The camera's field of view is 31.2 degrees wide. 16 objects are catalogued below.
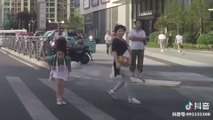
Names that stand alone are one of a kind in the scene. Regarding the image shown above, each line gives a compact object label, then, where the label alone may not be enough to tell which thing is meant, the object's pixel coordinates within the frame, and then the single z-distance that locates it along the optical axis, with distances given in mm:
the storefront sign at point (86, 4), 75489
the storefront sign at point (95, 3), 69001
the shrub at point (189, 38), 34359
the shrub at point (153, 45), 36679
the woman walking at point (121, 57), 8300
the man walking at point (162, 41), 27018
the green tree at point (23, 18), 106500
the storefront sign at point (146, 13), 48509
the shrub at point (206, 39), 30158
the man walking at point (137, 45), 11449
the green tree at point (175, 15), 34903
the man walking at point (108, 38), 23014
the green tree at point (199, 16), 32275
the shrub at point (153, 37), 39341
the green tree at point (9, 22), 112902
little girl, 8317
